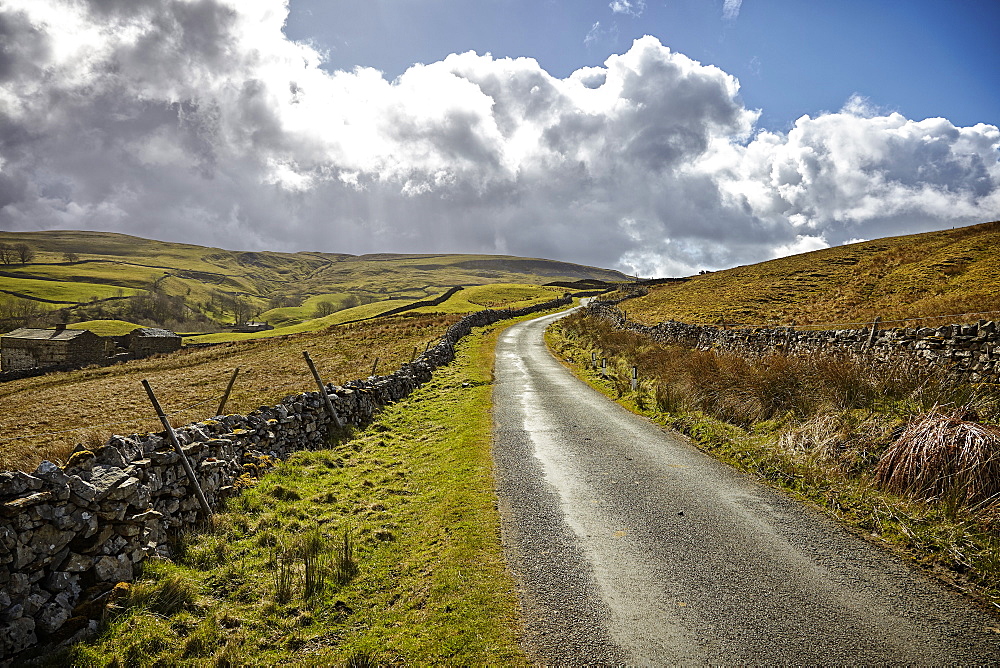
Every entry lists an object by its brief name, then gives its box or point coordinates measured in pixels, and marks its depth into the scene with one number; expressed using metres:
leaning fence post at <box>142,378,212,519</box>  8.39
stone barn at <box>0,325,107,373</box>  56.38
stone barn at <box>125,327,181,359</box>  61.19
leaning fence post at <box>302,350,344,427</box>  14.71
